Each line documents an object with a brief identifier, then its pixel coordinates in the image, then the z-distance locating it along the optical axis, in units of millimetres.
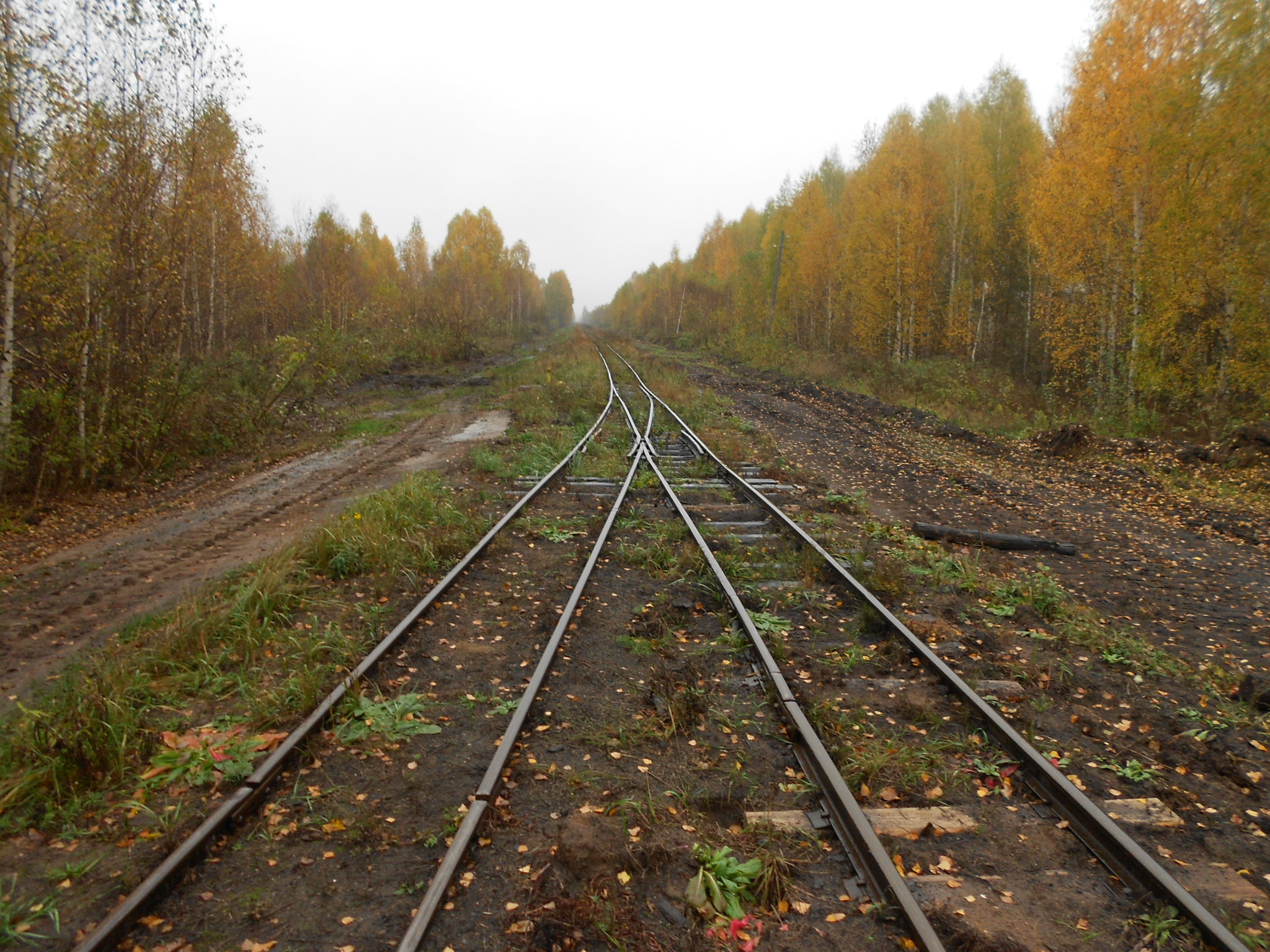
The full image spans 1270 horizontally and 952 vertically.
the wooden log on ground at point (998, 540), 8125
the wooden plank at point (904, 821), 3375
